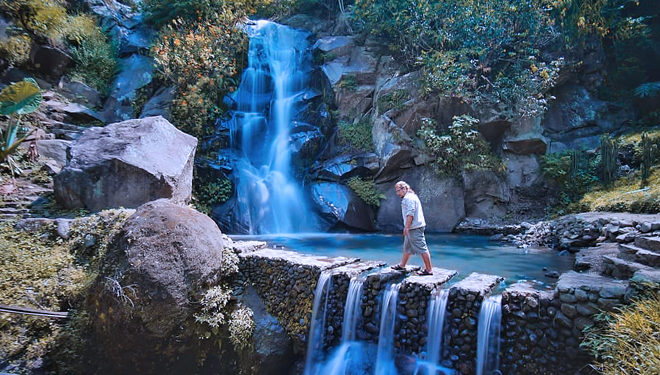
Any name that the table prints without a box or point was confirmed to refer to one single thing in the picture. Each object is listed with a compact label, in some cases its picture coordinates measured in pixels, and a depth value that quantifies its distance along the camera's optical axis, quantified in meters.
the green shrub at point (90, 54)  14.85
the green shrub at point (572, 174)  12.79
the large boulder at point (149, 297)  4.74
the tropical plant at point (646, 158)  10.61
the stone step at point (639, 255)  4.94
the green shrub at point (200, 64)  14.04
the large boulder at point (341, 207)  13.52
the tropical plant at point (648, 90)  14.24
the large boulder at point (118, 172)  8.27
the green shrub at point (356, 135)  14.94
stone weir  4.10
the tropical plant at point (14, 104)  8.80
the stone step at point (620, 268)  4.68
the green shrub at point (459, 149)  13.51
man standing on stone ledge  5.53
